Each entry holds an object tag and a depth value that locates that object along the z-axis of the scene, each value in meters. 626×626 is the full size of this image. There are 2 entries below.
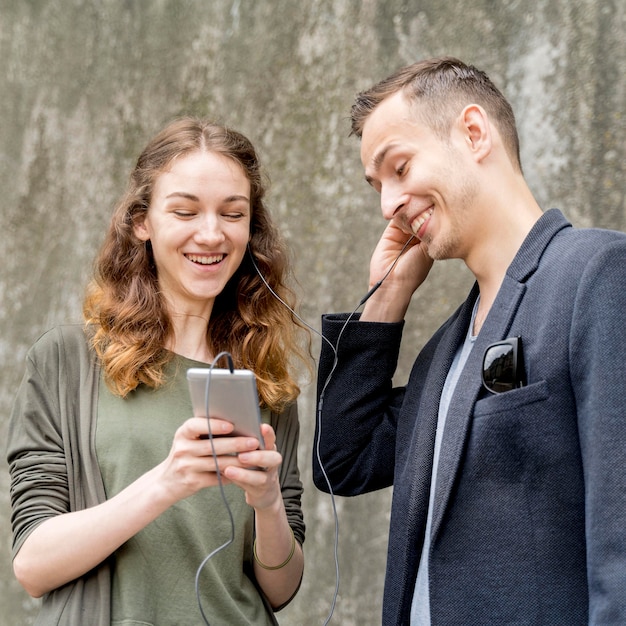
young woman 1.80
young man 1.48
